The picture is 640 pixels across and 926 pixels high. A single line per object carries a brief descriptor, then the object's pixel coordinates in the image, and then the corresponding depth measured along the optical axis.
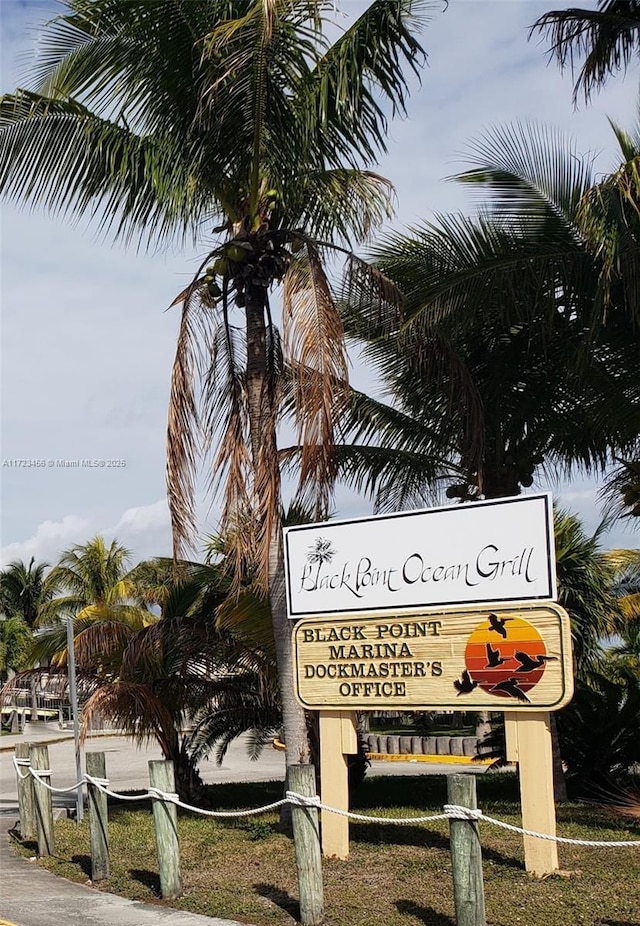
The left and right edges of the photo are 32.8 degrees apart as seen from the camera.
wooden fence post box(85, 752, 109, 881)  9.90
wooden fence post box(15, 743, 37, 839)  12.31
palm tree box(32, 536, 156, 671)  14.59
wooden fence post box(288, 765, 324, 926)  7.84
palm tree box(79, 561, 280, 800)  13.19
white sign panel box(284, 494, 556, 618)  9.10
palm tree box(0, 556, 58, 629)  57.06
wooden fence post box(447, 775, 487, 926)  7.06
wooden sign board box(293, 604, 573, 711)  8.98
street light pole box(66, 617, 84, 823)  12.74
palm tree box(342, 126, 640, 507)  12.21
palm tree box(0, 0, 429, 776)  11.20
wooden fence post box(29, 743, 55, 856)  11.42
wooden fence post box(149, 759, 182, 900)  8.89
